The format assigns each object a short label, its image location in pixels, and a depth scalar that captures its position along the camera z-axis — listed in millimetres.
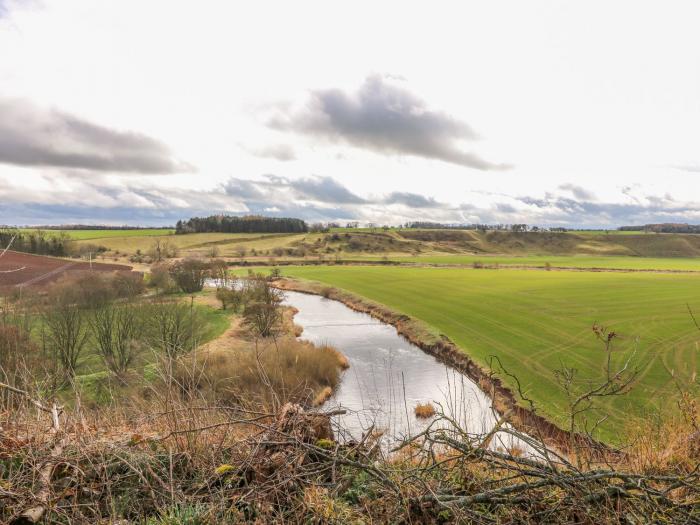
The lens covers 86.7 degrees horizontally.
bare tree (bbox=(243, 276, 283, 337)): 33875
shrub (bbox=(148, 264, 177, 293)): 54125
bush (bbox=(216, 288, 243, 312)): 45847
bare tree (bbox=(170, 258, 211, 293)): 56656
